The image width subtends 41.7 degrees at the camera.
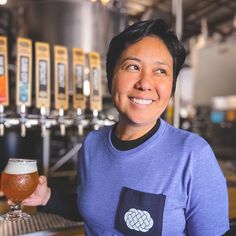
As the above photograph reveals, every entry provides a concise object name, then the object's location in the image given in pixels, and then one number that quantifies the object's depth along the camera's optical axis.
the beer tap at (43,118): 1.67
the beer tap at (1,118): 1.55
